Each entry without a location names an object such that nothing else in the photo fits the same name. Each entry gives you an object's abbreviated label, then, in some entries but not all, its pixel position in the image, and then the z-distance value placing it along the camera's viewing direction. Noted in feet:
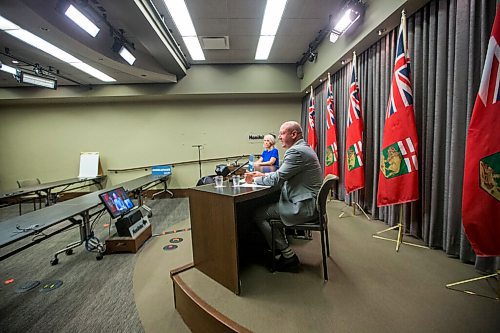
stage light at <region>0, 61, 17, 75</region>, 12.17
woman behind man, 12.09
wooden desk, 4.73
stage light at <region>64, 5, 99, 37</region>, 8.11
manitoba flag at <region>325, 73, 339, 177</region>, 12.27
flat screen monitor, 8.48
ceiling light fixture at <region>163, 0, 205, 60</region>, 9.84
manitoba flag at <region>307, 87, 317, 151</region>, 15.71
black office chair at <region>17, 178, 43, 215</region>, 16.63
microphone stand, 19.19
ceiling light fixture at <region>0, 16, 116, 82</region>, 9.35
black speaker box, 8.76
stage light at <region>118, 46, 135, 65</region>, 11.59
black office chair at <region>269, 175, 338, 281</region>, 5.37
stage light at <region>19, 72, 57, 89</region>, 12.28
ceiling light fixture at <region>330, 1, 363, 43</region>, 8.93
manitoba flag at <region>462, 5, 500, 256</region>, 4.33
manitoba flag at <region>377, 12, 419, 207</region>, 6.82
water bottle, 8.62
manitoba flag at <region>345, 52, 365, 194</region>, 9.70
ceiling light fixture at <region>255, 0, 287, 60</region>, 10.10
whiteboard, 18.57
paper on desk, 6.04
